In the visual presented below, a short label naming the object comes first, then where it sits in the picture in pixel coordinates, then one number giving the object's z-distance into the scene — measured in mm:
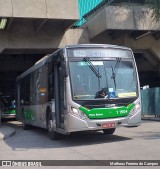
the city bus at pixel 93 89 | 11844
